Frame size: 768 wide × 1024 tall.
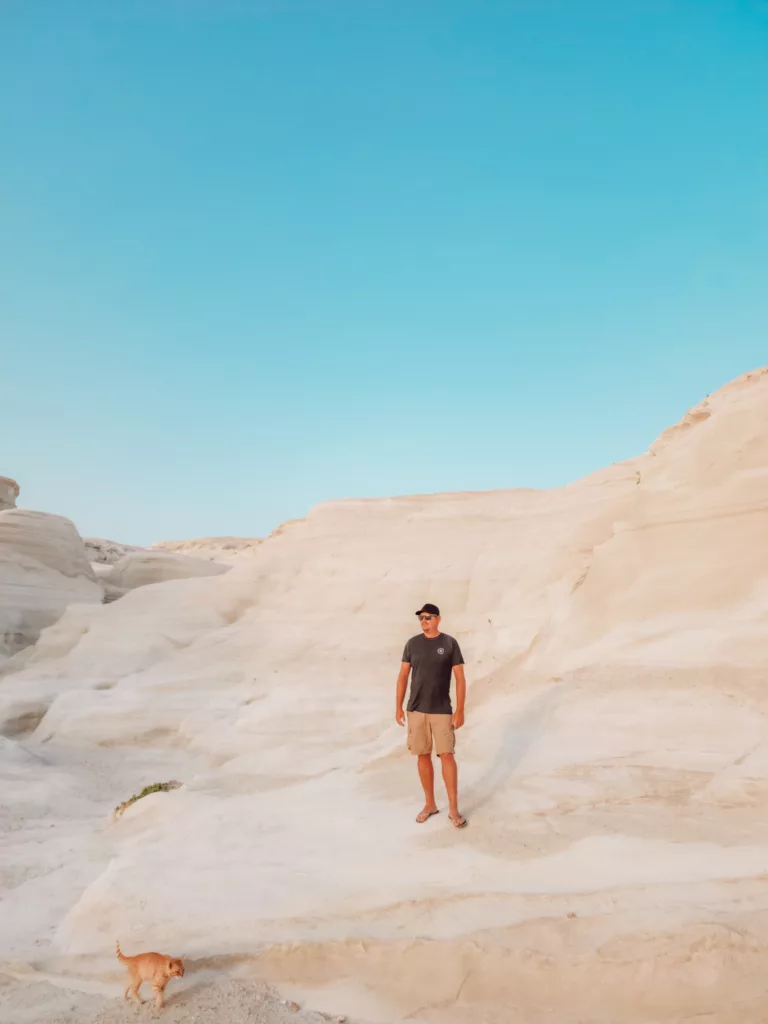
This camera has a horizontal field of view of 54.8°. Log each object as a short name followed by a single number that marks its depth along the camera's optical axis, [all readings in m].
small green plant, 11.29
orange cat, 4.63
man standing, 6.55
